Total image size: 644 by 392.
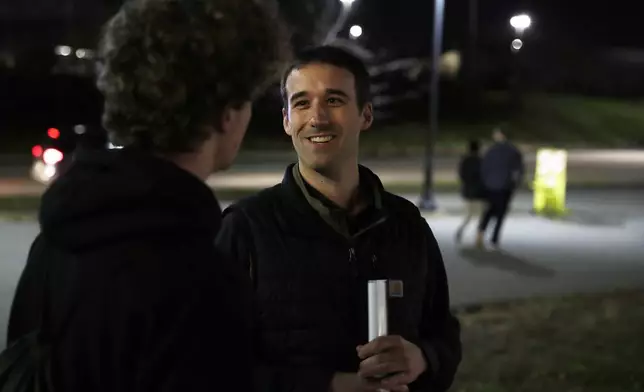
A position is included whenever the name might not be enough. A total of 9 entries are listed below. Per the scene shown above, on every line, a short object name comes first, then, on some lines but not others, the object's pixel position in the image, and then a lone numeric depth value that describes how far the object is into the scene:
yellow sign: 16.44
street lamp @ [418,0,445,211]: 16.94
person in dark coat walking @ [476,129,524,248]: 12.04
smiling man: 2.17
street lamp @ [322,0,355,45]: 22.34
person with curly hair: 1.24
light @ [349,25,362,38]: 24.44
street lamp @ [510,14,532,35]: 20.67
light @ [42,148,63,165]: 15.28
